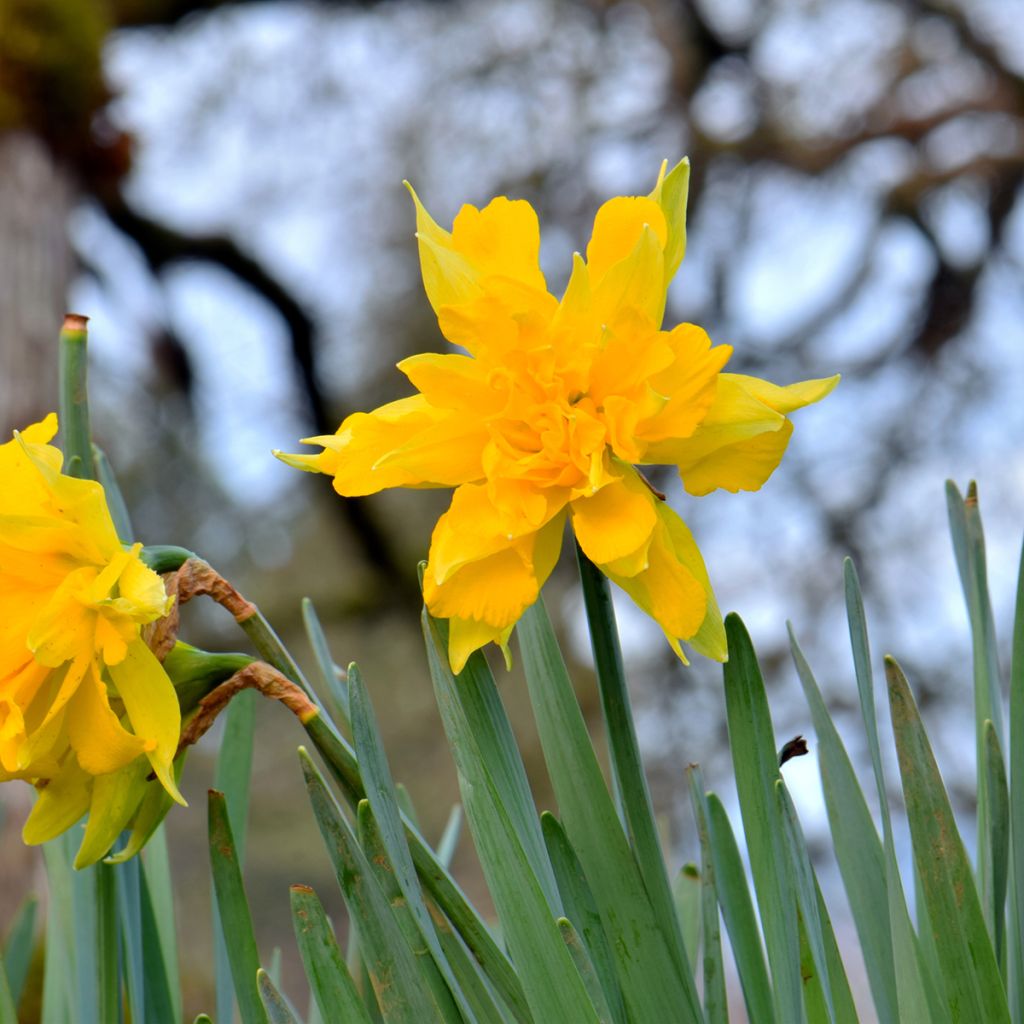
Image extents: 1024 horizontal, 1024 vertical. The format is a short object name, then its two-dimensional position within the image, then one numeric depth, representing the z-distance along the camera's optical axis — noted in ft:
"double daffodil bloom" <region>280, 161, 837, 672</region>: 3.66
